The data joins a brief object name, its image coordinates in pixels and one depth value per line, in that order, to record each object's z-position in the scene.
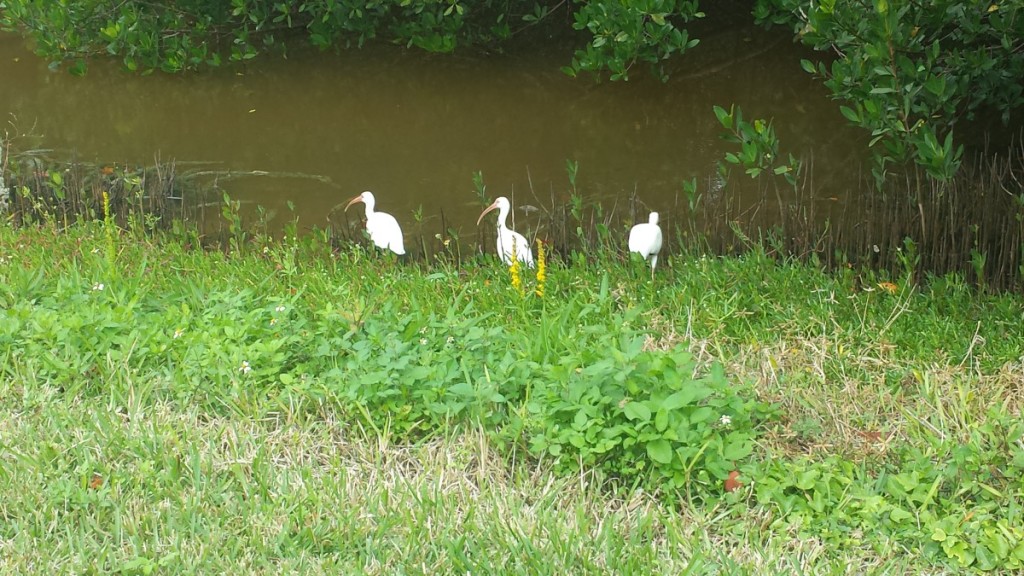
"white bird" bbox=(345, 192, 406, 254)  6.35
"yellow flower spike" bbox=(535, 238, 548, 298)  4.34
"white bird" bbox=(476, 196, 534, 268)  5.61
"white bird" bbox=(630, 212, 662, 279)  5.41
